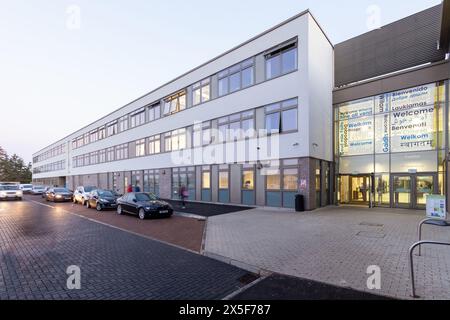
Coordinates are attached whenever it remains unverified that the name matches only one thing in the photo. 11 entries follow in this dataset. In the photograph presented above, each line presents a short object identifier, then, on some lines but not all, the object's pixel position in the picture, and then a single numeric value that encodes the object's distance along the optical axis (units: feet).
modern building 47.98
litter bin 46.43
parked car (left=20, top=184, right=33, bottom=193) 139.64
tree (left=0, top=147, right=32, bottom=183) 270.87
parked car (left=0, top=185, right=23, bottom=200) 82.89
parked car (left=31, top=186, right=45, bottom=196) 123.65
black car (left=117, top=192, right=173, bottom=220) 42.34
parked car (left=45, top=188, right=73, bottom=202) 79.23
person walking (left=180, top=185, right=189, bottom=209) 55.01
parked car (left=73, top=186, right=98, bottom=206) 66.32
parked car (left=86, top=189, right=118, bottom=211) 55.31
